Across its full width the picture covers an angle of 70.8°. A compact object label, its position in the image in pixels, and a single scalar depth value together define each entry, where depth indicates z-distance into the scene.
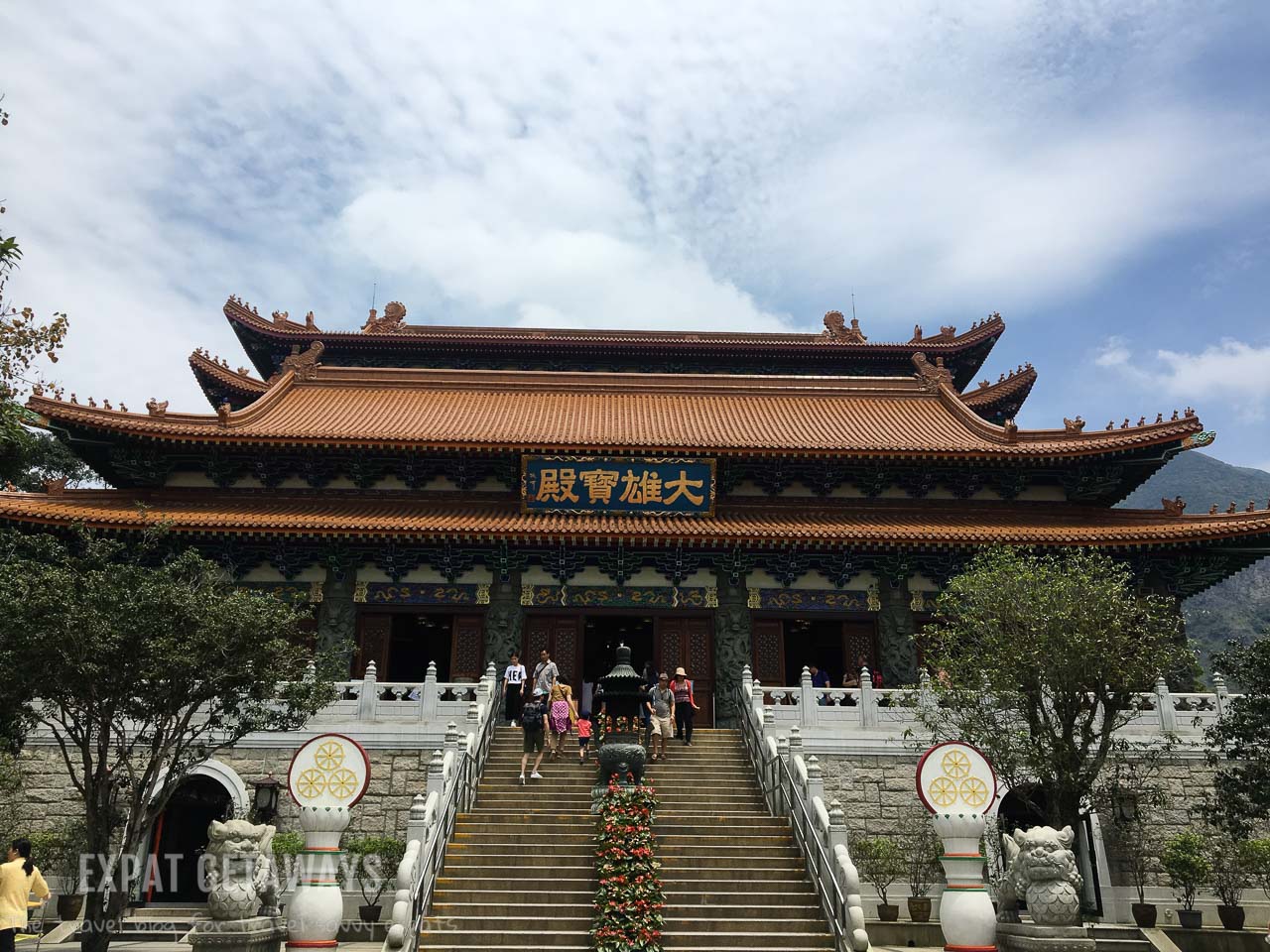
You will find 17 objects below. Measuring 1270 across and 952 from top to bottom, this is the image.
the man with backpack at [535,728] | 13.20
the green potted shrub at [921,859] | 12.77
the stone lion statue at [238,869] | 9.03
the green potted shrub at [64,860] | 12.80
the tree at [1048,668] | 11.65
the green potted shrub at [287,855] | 12.25
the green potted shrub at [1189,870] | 12.80
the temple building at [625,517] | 17.62
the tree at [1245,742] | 12.74
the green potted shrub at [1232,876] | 12.67
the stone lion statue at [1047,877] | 8.88
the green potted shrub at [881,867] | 12.68
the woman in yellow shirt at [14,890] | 8.81
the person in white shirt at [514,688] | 15.29
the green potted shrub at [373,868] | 12.57
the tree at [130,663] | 10.63
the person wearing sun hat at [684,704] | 14.77
